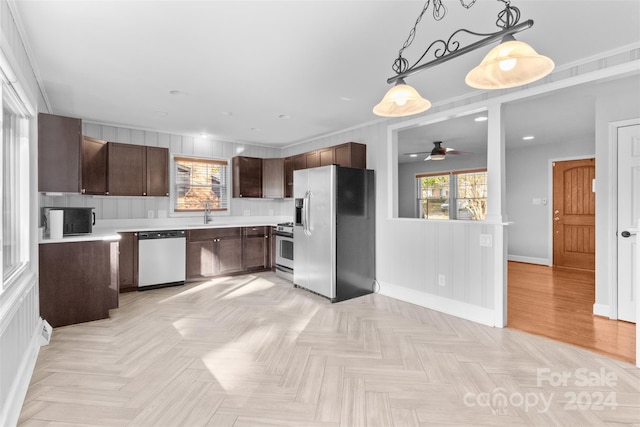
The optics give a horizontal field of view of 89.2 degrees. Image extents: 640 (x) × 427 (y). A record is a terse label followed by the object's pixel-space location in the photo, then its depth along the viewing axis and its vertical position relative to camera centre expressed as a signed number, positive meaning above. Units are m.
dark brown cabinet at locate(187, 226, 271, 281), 5.04 -0.62
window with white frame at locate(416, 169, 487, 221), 7.75 +0.47
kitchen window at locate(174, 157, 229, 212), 5.53 +0.52
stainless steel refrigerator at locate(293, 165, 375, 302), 4.20 -0.24
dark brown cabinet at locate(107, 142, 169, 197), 4.68 +0.65
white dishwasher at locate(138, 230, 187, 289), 4.57 -0.65
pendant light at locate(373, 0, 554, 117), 1.45 +0.71
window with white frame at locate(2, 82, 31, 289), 2.37 +0.22
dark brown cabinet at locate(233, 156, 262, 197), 5.93 +0.69
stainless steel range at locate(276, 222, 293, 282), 5.21 -0.61
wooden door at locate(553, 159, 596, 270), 5.97 -0.01
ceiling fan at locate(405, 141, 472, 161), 5.63 +1.07
